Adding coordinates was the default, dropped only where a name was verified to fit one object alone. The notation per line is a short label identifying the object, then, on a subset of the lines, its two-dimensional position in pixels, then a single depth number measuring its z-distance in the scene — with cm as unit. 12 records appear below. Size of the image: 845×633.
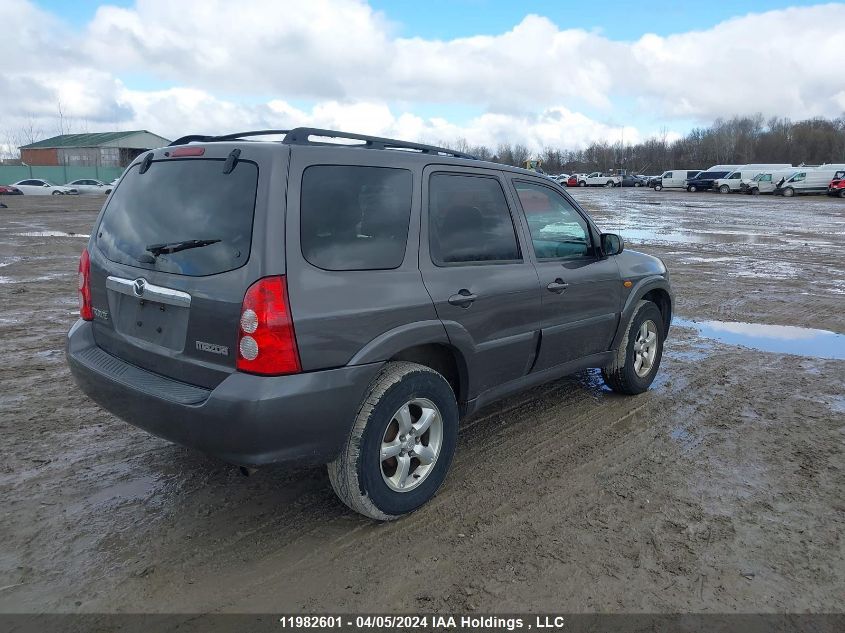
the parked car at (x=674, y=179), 6156
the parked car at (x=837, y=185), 4359
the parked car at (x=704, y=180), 5592
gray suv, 276
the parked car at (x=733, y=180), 5307
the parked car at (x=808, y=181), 4575
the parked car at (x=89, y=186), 4744
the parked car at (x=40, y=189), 4625
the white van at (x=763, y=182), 4966
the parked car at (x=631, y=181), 7491
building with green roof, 6938
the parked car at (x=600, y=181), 7444
